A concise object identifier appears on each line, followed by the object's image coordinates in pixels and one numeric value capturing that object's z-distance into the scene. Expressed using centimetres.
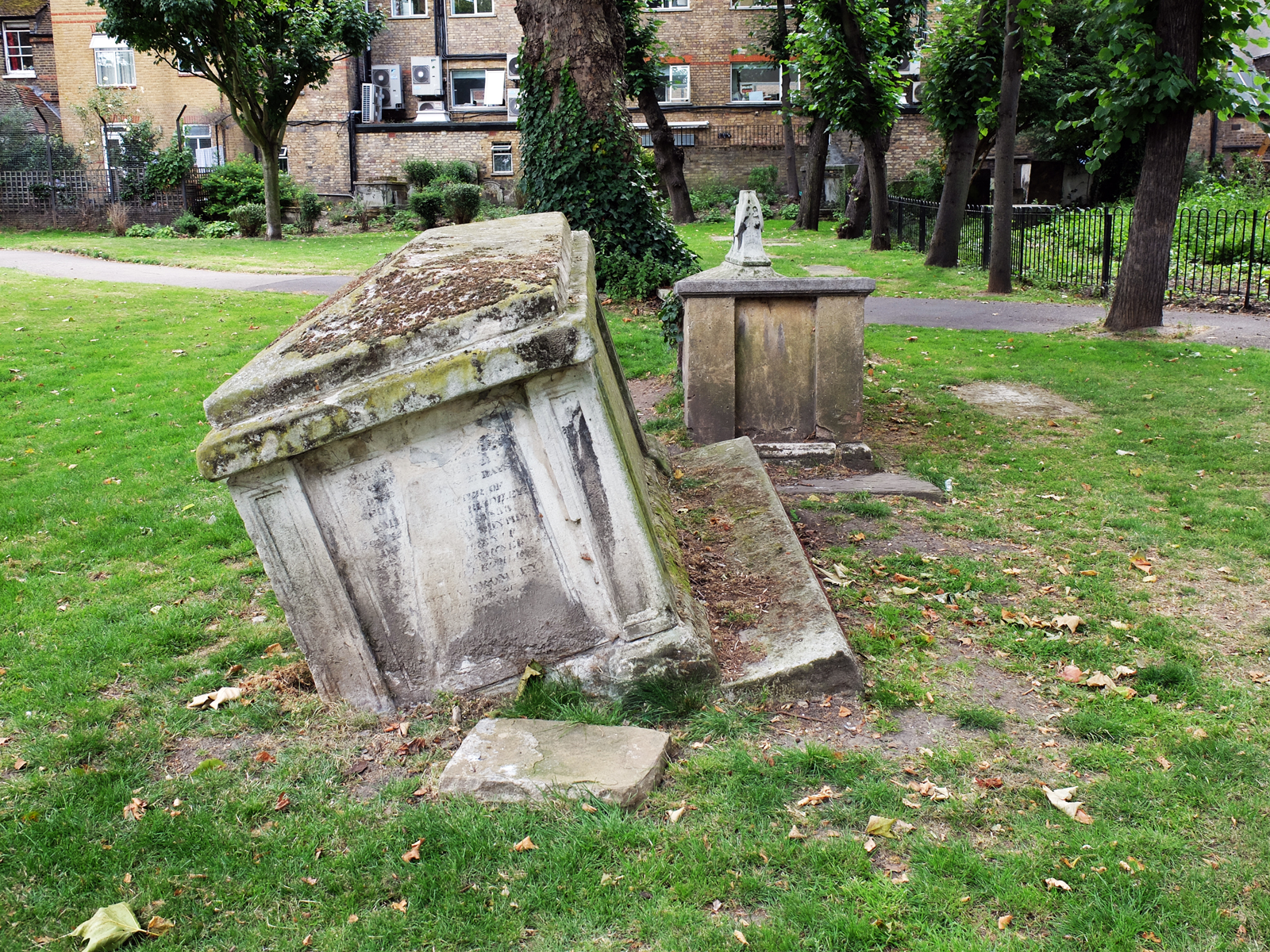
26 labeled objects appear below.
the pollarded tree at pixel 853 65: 1772
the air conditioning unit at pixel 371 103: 3192
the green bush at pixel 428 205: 2569
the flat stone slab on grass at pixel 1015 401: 830
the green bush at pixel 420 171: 2903
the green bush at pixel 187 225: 2517
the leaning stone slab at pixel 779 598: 350
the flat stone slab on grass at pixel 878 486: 619
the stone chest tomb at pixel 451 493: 310
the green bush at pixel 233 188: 2697
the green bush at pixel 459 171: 2944
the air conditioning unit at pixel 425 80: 3319
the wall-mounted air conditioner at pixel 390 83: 3278
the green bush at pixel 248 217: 2428
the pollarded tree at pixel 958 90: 1595
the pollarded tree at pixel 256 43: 2103
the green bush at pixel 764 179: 3144
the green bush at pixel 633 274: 1172
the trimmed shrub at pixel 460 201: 2517
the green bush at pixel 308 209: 2600
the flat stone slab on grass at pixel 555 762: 294
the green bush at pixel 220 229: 2494
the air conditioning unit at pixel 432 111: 3288
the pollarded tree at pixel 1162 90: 1013
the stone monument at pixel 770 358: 668
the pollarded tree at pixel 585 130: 1126
